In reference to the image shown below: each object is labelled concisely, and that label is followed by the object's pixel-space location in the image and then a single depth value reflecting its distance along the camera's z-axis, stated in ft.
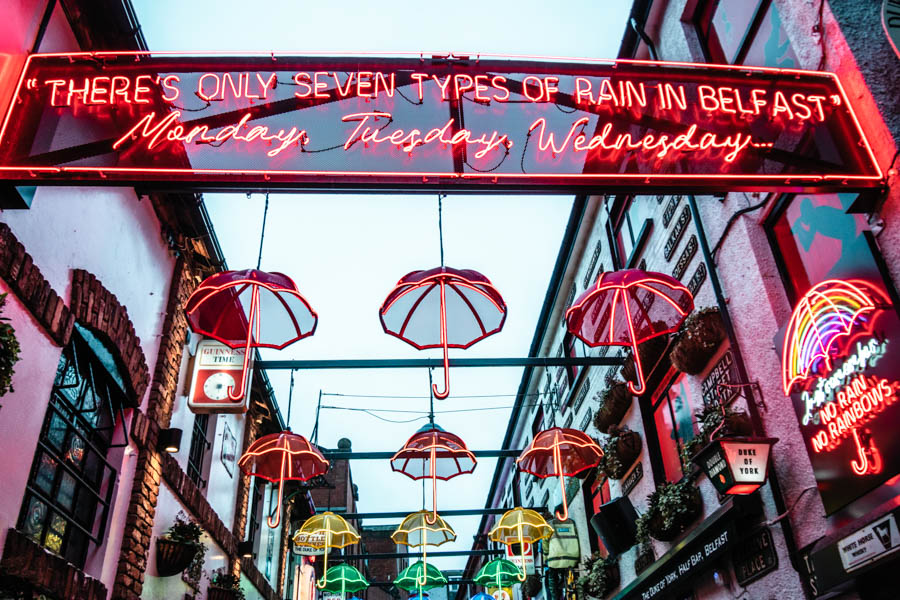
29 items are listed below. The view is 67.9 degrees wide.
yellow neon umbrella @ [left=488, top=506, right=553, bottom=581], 39.60
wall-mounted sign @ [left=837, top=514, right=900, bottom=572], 15.52
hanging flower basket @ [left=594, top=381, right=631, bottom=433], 37.78
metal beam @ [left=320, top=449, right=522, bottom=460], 52.02
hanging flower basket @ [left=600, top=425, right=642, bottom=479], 36.63
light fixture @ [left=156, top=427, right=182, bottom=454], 29.86
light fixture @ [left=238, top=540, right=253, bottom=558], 44.55
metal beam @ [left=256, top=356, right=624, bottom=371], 40.09
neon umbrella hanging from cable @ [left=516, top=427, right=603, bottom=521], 32.01
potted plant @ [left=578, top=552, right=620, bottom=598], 40.63
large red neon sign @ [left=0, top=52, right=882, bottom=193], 17.56
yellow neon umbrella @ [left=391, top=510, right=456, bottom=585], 43.70
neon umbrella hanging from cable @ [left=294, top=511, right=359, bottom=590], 38.50
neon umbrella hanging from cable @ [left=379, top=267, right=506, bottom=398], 23.07
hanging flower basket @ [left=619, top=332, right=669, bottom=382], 32.94
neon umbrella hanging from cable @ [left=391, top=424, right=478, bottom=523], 32.76
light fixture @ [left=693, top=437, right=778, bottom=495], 20.53
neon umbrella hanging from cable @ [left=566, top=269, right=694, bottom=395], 23.34
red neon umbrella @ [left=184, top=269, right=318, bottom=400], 23.30
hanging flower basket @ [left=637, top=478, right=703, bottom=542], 27.99
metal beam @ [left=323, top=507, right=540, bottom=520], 66.32
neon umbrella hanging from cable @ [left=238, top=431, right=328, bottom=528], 30.42
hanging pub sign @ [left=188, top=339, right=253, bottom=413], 32.65
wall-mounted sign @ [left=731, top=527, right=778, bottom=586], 22.68
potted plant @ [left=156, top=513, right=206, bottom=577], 29.63
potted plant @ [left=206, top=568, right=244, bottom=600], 37.73
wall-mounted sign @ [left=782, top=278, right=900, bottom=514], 16.26
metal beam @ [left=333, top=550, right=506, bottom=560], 69.83
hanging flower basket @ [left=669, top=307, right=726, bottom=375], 26.55
